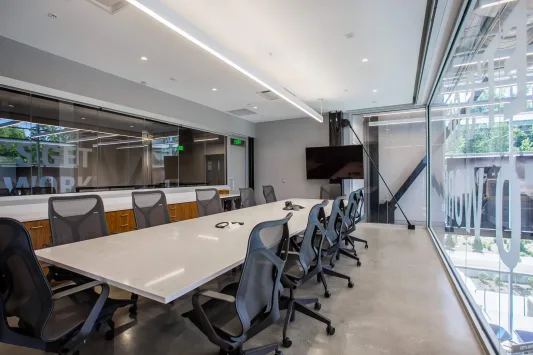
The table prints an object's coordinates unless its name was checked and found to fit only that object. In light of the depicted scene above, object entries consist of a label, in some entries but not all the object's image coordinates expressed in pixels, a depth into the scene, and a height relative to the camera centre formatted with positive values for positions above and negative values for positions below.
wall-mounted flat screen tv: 6.76 +0.33
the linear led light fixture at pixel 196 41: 2.02 +1.33
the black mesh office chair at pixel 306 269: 2.14 -0.86
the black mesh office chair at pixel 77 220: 2.35 -0.42
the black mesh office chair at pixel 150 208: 3.05 -0.40
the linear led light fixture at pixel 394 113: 6.56 +1.63
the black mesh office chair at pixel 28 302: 1.29 -0.65
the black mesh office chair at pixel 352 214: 3.74 -0.64
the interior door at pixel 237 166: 7.75 +0.28
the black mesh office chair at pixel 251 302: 1.39 -0.73
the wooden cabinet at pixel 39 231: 3.04 -0.66
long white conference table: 1.38 -0.56
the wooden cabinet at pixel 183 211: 5.00 -0.71
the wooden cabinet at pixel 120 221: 3.93 -0.71
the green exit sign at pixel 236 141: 7.86 +1.05
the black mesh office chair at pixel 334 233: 2.84 -0.68
